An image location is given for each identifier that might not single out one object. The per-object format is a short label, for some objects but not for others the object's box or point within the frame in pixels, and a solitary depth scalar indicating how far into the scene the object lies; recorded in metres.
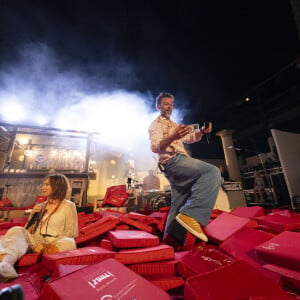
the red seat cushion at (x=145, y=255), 1.14
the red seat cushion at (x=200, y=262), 1.04
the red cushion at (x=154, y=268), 1.12
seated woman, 1.35
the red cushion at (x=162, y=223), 2.15
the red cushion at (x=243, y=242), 1.38
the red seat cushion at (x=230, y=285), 0.71
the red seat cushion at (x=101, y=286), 0.66
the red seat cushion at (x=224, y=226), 1.71
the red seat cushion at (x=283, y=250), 1.01
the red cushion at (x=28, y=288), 0.75
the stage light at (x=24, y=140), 11.49
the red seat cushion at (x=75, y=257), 1.05
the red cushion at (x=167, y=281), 0.97
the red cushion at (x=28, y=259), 1.34
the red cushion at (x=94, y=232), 1.83
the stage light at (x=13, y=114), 10.56
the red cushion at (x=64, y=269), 0.83
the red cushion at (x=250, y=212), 2.47
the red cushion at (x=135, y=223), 2.11
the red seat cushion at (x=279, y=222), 1.80
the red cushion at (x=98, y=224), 1.96
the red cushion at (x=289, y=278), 0.87
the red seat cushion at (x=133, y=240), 1.41
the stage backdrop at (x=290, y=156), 6.71
